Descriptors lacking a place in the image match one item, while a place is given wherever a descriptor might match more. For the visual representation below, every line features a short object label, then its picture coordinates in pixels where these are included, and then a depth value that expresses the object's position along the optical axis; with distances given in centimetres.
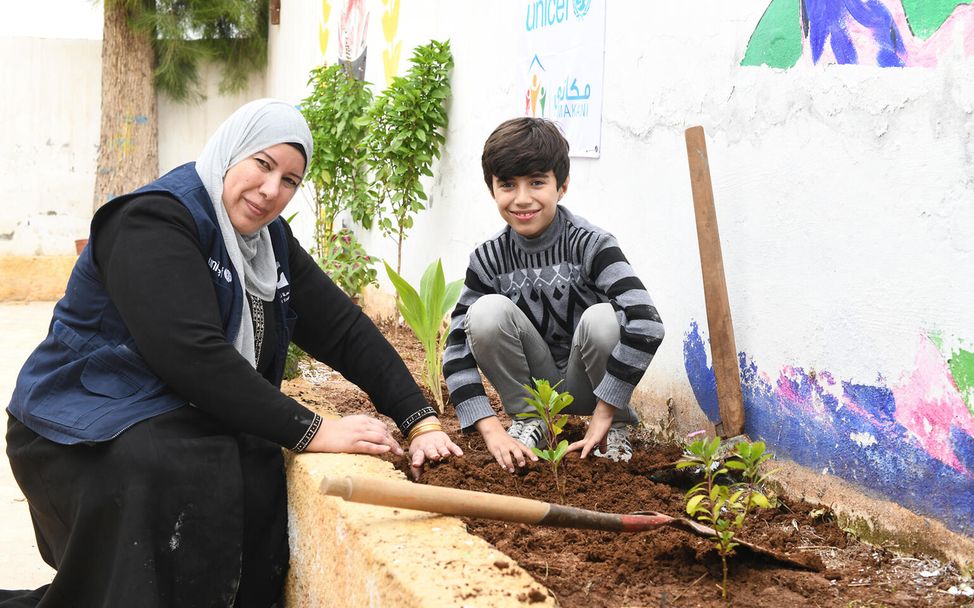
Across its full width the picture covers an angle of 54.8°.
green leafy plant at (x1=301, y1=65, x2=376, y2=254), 595
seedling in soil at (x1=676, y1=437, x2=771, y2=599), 178
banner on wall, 352
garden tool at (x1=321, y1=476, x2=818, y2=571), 179
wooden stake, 261
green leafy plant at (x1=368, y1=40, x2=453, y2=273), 520
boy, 256
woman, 226
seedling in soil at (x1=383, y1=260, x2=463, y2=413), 356
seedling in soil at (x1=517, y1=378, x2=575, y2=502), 229
